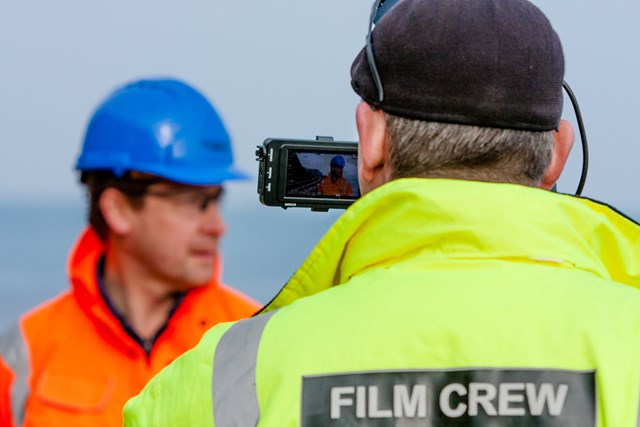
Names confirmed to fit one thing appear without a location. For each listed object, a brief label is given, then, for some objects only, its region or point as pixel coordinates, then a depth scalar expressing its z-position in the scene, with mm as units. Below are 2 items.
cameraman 2055
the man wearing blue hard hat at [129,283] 2953
